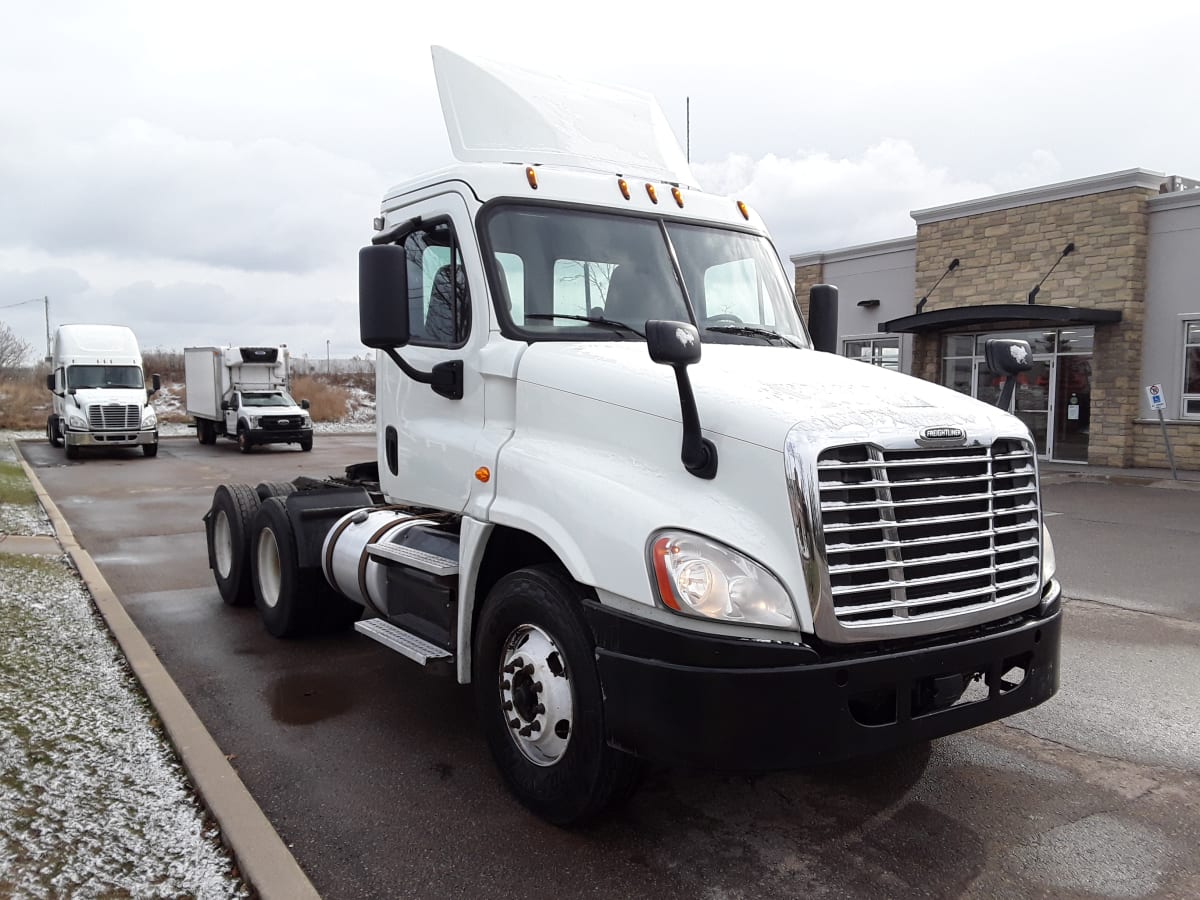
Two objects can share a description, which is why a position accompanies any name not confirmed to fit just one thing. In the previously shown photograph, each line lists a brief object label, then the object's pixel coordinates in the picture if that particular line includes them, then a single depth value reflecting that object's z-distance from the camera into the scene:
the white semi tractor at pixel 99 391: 22.42
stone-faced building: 18.05
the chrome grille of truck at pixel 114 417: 22.41
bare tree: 63.64
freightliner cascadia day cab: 3.08
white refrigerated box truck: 24.55
